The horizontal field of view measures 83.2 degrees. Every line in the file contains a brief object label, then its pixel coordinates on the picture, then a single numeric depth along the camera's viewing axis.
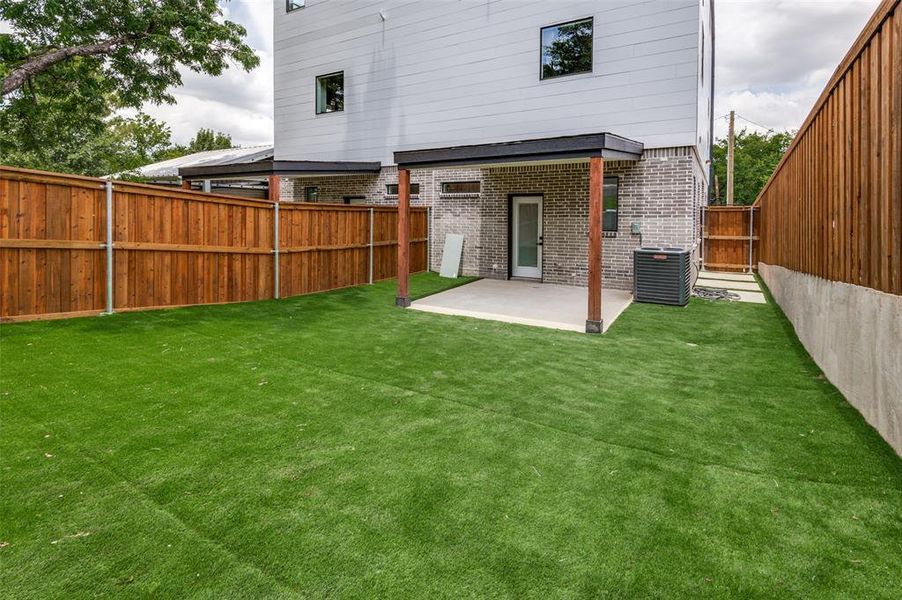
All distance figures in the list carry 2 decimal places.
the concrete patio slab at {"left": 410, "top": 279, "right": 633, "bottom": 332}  8.30
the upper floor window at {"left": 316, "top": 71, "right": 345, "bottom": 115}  15.41
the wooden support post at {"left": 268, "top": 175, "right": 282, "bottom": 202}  11.83
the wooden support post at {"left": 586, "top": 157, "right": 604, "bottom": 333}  7.34
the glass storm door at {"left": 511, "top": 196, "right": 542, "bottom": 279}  12.64
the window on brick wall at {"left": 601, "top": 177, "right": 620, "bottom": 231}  11.31
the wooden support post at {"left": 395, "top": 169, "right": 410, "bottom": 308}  9.28
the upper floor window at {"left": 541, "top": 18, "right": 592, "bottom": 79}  11.43
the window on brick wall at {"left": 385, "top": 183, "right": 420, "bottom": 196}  14.33
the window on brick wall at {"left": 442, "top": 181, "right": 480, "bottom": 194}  13.23
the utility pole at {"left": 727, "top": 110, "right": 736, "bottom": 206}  26.62
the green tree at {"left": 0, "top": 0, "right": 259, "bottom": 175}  13.02
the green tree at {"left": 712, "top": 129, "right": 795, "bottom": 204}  34.53
